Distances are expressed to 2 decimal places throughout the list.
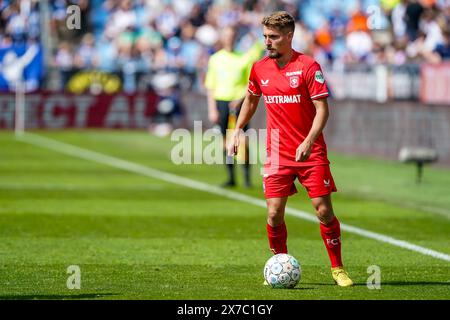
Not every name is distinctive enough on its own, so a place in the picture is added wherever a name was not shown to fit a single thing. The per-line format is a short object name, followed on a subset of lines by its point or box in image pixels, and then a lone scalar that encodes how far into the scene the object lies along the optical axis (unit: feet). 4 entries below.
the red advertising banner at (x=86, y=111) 204.23
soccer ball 58.39
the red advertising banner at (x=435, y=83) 159.15
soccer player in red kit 60.03
